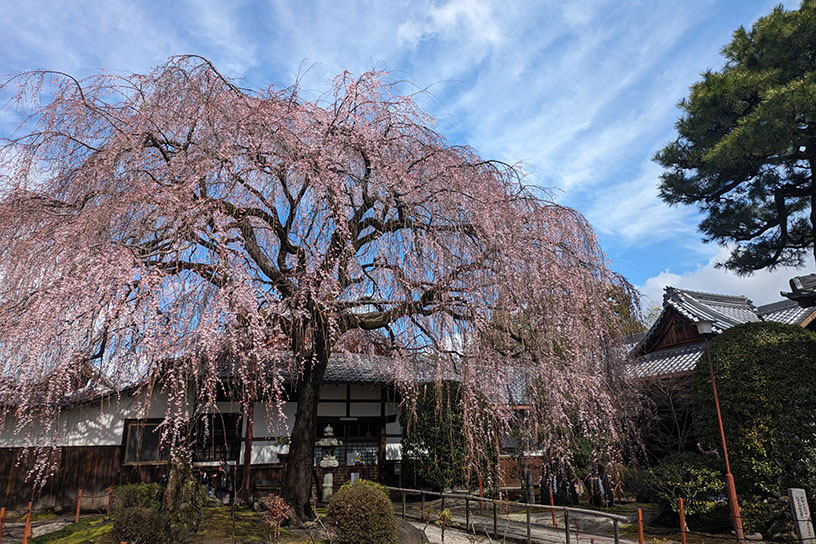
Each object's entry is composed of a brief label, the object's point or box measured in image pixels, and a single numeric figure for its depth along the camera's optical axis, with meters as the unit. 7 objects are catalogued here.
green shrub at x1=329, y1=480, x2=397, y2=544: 7.37
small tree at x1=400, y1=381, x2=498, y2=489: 12.17
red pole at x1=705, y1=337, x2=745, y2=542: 8.77
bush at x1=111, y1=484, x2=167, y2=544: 7.30
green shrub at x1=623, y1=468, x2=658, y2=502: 10.29
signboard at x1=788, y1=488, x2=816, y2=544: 8.23
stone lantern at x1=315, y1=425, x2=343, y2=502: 12.58
